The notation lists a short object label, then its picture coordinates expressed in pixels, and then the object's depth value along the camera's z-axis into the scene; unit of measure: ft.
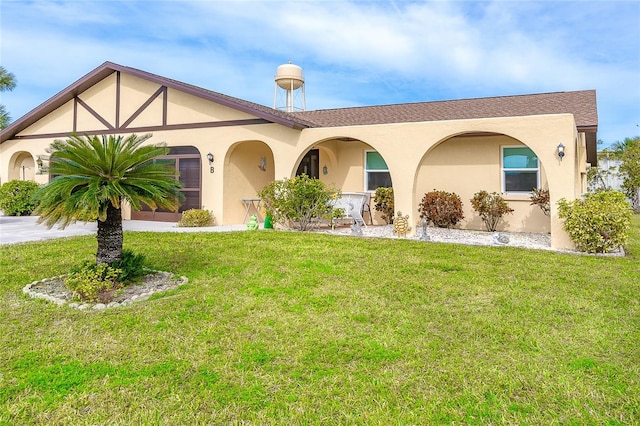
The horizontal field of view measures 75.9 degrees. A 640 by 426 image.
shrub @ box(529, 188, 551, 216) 38.78
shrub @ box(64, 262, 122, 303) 17.54
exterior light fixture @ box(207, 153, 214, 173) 43.60
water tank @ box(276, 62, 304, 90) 70.79
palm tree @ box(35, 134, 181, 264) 17.79
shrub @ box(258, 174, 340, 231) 36.63
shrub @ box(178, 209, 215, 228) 41.50
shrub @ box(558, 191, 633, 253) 27.89
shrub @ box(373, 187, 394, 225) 44.60
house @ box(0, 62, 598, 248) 35.09
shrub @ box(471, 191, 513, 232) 40.47
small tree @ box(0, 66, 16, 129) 68.85
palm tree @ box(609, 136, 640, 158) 80.28
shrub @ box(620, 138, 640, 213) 74.99
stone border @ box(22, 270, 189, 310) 16.96
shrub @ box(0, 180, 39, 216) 50.37
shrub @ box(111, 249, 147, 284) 19.22
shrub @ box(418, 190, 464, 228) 41.93
